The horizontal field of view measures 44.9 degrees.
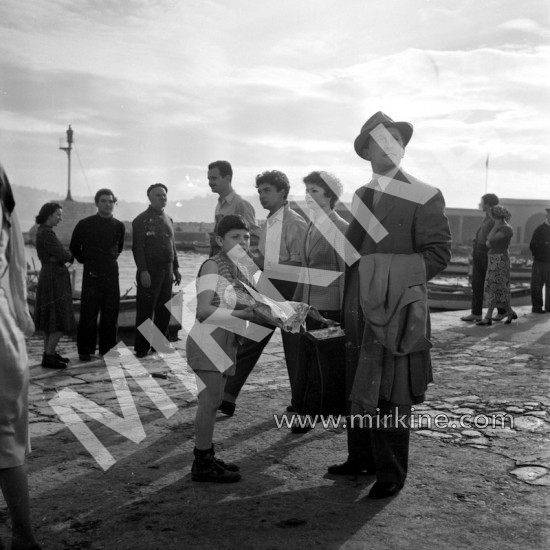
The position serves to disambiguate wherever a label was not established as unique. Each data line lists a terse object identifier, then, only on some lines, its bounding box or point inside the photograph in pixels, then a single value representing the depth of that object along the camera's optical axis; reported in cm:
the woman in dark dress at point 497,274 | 1030
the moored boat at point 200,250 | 8626
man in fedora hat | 359
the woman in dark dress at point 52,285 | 701
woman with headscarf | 466
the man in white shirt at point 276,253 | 511
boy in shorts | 366
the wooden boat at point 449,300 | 2002
